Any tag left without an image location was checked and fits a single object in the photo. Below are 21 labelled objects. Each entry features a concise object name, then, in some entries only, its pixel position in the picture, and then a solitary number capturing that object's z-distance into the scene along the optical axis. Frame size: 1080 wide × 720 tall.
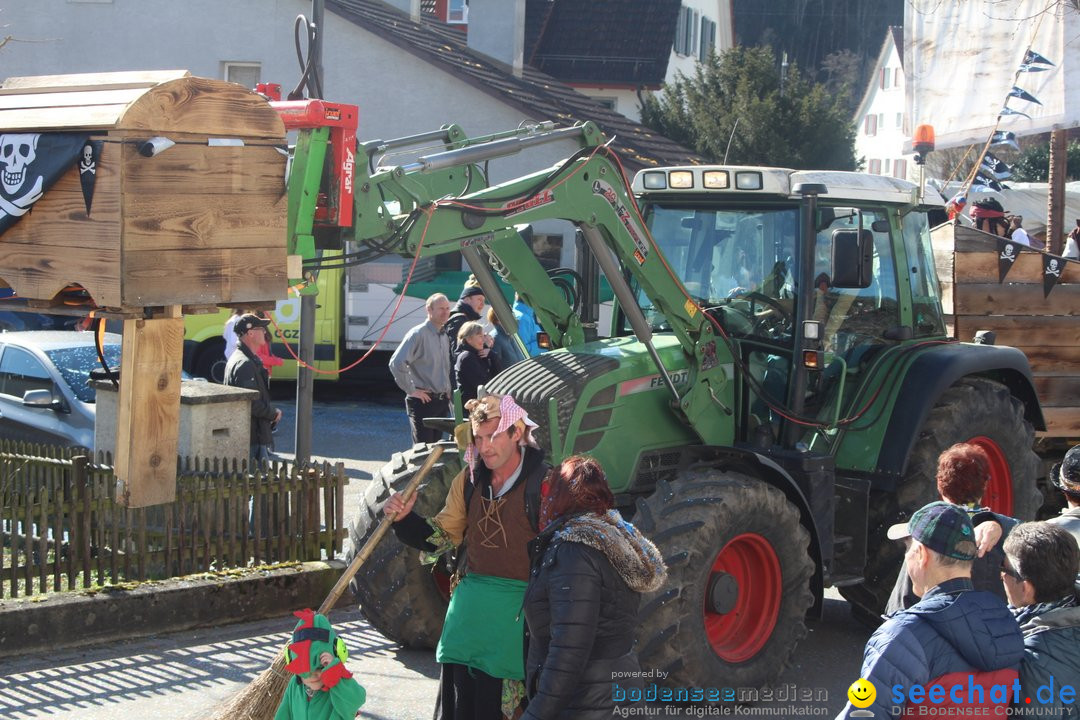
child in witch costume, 4.41
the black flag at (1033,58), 15.89
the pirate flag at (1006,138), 16.50
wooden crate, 4.45
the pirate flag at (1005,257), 9.79
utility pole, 8.98
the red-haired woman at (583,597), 3.99
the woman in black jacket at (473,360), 10.00
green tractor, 6.20
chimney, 24.73
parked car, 10.54
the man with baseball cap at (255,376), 9.74
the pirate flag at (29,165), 4.50
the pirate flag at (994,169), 17.83
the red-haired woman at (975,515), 5.11
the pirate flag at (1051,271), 9.88
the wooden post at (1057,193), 14.82
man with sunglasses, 3.81
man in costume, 4.70
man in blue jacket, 3.55
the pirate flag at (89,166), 4.45
